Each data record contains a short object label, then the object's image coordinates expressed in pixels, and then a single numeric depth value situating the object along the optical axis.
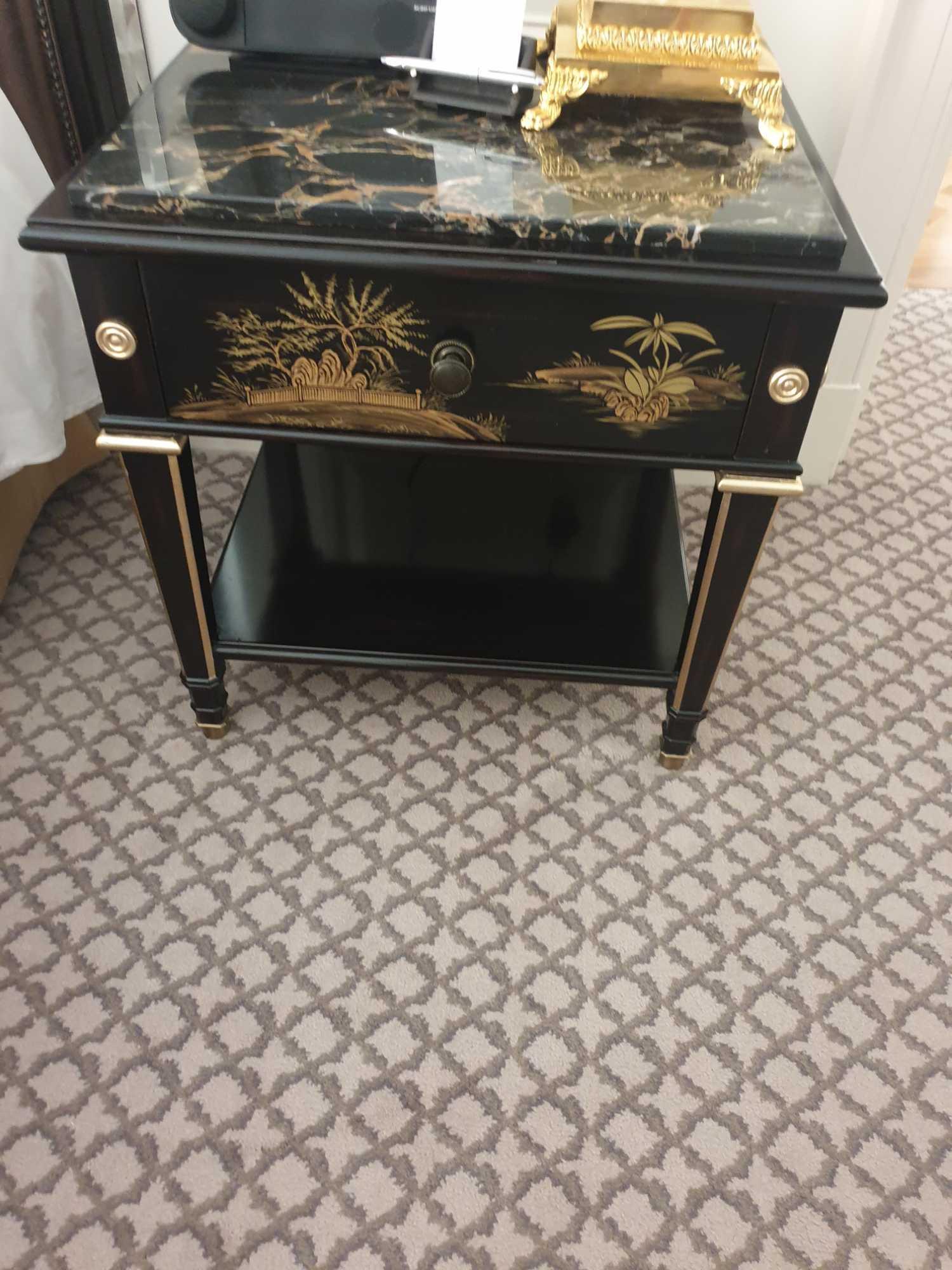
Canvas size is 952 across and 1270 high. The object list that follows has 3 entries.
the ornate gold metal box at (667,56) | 0.78
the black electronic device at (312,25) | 0.83
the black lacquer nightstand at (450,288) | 0.69
